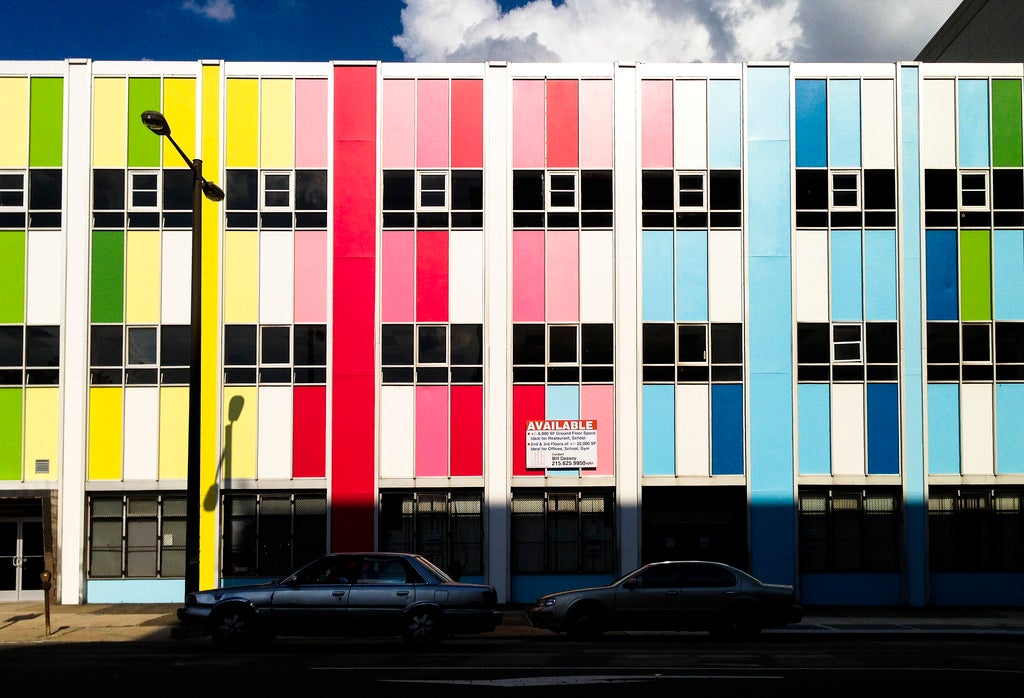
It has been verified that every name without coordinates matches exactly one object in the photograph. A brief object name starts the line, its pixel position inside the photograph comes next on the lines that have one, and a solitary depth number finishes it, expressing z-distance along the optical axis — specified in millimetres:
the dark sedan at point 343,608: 16391
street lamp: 18281
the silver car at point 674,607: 18328
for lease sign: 24469
